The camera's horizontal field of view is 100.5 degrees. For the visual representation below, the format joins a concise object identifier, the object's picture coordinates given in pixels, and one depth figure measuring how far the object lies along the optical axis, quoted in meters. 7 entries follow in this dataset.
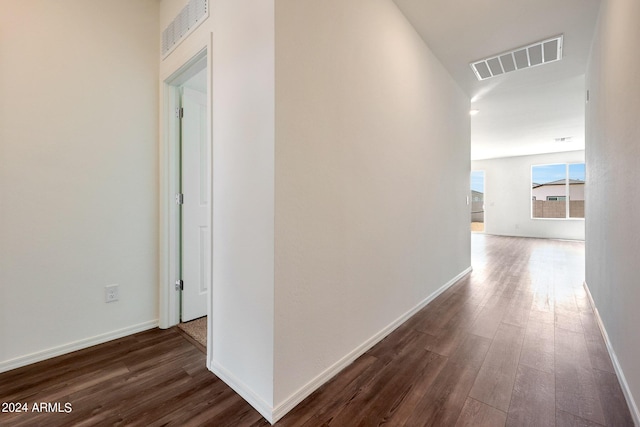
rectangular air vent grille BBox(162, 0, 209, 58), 1.79
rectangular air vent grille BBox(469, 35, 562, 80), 2.69
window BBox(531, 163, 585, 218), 8.09
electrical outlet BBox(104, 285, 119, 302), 2.05
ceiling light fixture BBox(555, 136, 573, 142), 6.44
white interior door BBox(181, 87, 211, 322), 2.37
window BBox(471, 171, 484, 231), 9.90
